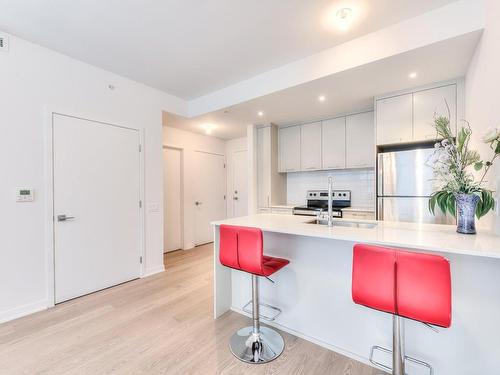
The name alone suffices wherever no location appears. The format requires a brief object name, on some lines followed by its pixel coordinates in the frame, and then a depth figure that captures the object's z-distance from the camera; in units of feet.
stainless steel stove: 13.10
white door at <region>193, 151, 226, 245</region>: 16.98
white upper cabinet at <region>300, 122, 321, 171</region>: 14.05
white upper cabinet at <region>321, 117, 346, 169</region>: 13.19
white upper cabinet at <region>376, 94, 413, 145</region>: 9.82
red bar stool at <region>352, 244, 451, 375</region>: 3.61
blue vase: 4.95
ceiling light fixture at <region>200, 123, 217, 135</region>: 14.96
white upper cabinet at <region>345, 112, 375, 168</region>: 12.31
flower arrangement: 4.92
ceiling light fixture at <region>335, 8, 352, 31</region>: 6.68
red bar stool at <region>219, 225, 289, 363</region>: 5.67
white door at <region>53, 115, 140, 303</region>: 8.73
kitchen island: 4.44
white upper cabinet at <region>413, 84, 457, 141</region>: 8.88
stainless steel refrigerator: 9.33
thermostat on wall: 7.76
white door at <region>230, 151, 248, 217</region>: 18.48
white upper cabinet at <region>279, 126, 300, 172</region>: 14.85
